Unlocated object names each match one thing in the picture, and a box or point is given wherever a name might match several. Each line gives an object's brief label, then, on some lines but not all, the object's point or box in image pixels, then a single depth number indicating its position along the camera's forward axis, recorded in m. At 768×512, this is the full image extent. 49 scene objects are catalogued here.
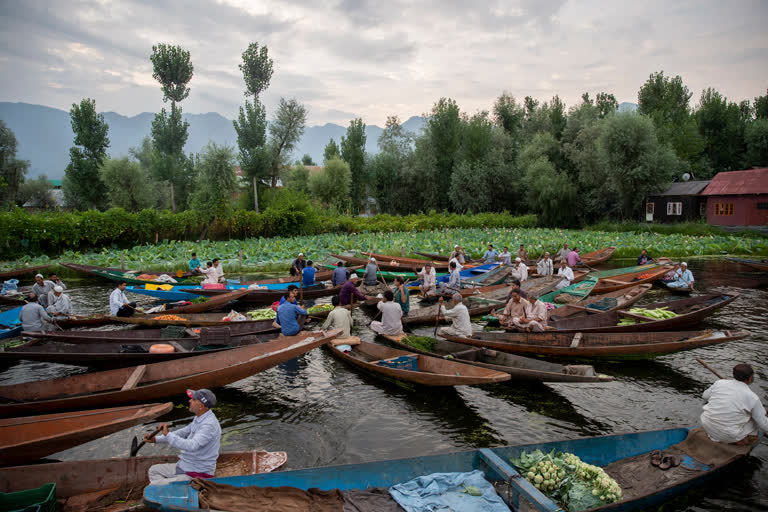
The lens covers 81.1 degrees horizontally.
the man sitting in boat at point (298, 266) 17.45
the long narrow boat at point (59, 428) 5.42
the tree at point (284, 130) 42.76
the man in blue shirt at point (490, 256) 20.91
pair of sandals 5.50
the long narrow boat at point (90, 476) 4.93
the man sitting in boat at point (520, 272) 16.19
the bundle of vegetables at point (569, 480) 4.89
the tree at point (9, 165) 43.91
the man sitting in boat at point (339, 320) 10.80
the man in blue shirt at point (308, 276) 16.02
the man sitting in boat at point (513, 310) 11.12
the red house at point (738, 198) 32.25
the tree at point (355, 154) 51.25
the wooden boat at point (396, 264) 20.62
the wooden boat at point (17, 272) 19.08
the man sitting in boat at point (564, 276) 15.66
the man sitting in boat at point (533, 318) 10.60
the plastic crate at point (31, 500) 4.53
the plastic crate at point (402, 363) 8.86
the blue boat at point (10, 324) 10.74
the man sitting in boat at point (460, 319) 10.17
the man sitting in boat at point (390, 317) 10.59
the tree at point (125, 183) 37.44
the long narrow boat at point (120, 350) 8.94
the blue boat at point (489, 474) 4.56
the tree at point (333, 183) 47.69
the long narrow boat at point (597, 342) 8.95
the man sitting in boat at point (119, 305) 12.31
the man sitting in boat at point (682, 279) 16.56
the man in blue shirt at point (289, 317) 10.10
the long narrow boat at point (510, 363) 7.35
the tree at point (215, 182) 30.20
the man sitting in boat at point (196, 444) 4.87
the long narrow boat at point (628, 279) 15.45
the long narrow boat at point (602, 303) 12.66
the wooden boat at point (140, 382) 7.12
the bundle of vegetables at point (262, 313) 13.33
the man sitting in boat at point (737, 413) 5.49
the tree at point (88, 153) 37.53
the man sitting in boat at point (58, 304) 12.23
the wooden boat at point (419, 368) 7.33
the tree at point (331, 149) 59.18
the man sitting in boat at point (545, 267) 17.97
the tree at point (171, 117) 43.81
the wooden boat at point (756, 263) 20.18
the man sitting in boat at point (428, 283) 15.05
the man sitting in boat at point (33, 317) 10.66
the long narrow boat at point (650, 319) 10.62
